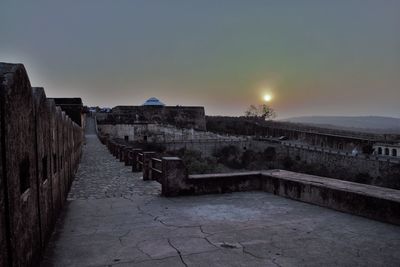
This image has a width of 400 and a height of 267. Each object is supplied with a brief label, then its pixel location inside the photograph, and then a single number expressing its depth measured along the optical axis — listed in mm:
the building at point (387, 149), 49125
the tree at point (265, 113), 112125
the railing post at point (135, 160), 12741
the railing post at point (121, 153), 16555
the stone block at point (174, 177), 7027
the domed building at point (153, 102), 68362
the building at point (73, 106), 24844
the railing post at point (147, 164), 10202
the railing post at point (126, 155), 15191
